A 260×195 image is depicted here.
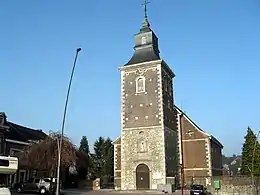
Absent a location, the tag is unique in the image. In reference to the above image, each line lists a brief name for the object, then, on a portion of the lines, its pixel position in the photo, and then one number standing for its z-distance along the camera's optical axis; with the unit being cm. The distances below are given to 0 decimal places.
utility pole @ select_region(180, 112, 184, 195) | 4881
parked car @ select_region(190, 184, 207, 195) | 3569
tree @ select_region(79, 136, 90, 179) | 5583
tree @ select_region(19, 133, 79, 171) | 4553
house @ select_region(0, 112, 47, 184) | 4787
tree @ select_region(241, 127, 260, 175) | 5049
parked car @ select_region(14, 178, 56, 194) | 3447
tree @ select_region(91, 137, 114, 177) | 6041
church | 4241
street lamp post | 2206
